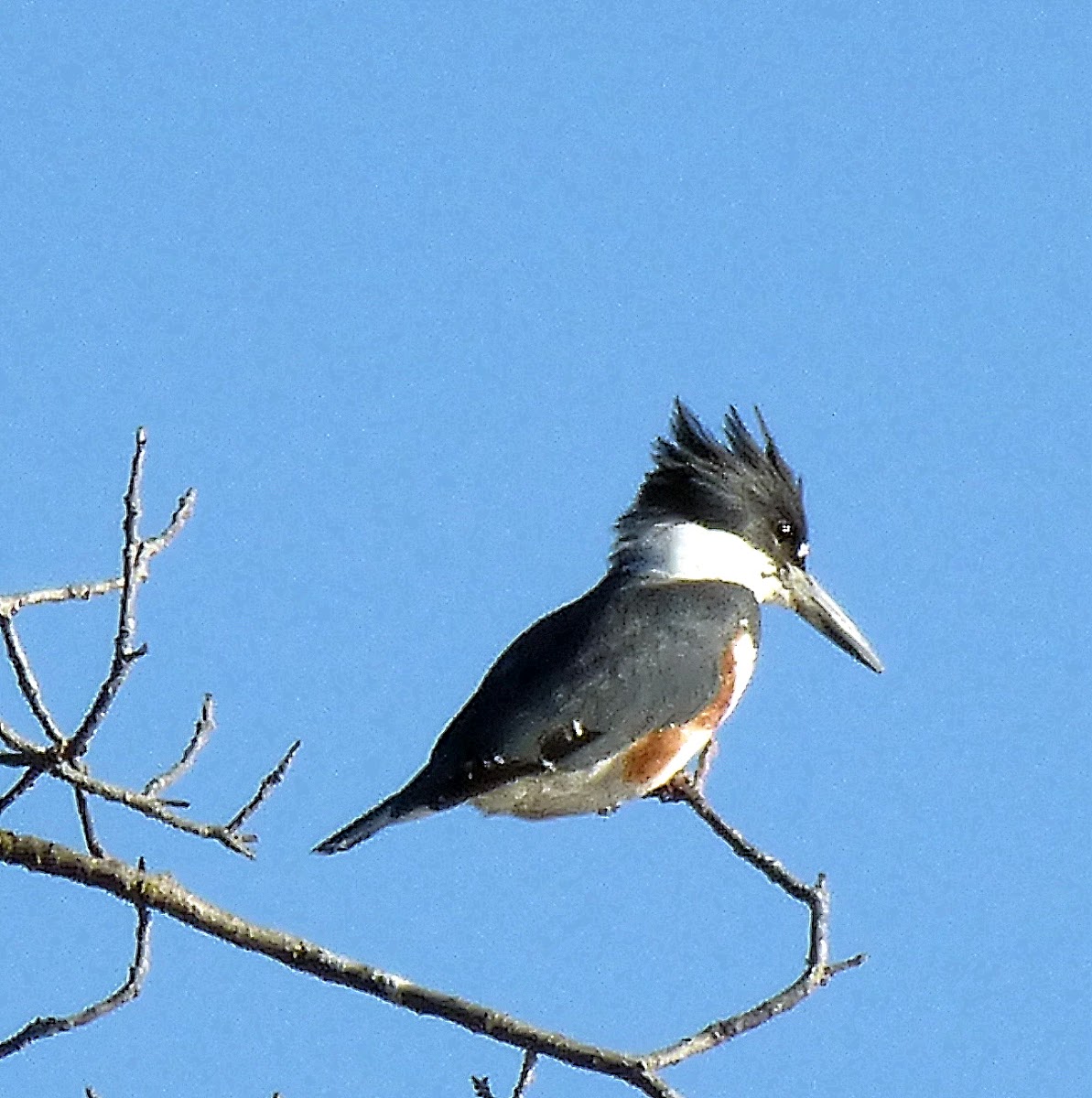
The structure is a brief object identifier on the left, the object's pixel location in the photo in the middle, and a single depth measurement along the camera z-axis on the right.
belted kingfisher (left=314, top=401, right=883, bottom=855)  11.00
